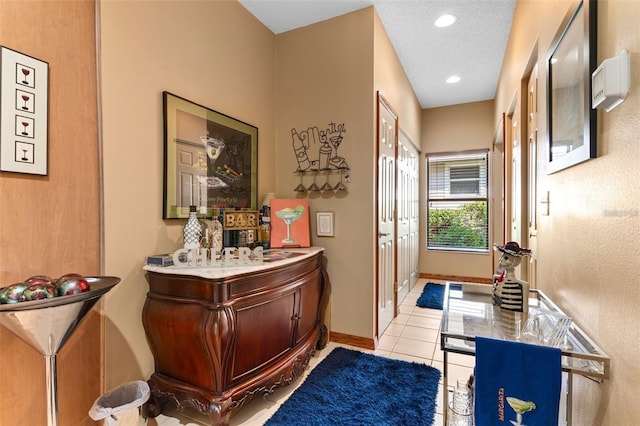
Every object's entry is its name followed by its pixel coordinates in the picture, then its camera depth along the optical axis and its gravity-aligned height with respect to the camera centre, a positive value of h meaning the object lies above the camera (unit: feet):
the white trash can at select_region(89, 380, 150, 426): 4.51 -3.17
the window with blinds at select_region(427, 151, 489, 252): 16.37 +0.67
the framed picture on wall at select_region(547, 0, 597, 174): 3.22 +1.64
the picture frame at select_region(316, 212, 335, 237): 9.15 -0.35
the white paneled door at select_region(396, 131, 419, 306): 12.30 -0.13
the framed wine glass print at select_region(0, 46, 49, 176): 4.16 +1.49
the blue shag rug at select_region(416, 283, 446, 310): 12.59 -3.91
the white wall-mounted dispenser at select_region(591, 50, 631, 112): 2.57 +1.20
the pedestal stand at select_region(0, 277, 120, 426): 3.47 -1.36
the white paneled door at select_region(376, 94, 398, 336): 9.29 -0.04
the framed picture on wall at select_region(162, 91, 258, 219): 6.44 +1.34
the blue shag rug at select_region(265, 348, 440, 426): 5.67 -3.98
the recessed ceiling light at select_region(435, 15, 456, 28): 9.14 +6.10
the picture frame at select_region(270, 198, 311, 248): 8.86 -0.37
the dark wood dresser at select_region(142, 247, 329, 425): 5.19 -2.32
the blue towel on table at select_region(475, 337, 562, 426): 3.12 -1.88
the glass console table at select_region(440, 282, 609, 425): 3.11 -1.53
